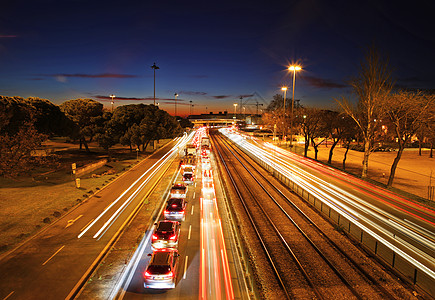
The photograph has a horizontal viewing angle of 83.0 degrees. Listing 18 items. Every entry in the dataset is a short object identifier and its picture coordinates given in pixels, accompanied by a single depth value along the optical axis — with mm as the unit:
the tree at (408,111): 24922
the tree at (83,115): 49559
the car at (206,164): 40178
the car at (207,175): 32606
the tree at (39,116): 29688
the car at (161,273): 11539
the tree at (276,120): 78850
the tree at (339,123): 42553
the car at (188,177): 30578
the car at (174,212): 19797
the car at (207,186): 28161
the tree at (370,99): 28622
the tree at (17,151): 20812
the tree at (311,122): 50434
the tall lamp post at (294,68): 38225
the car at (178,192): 24516
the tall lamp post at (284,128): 72900
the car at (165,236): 14992
